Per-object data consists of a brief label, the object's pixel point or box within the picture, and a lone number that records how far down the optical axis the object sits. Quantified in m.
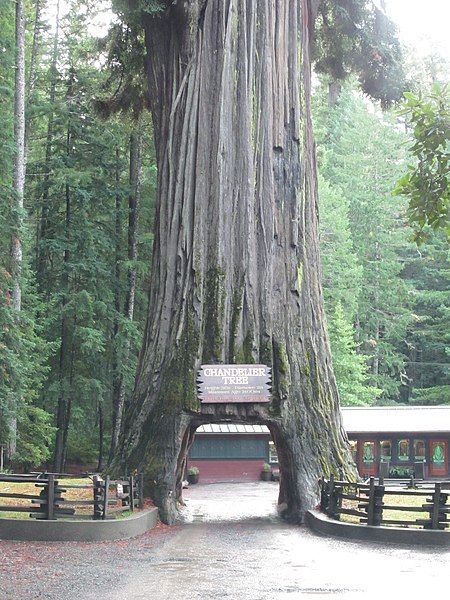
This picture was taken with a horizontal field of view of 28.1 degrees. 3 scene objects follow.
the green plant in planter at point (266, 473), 30.77
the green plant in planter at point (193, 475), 29.95
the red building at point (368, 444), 28.88
